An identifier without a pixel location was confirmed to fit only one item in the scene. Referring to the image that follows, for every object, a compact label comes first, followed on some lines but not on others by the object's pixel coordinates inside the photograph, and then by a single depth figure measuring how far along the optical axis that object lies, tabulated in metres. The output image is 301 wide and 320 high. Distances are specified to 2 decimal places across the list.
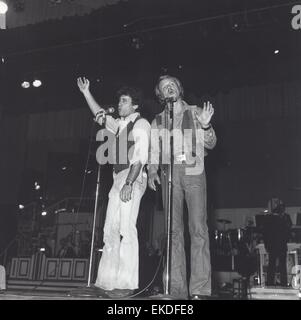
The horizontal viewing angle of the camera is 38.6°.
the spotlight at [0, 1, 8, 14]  5.10
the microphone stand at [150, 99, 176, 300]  2.42
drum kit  6.32
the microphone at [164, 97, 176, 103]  2.72
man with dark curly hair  2.65
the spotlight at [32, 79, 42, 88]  7.24
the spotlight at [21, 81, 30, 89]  7.20
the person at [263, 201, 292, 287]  5.38
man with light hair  2.61
